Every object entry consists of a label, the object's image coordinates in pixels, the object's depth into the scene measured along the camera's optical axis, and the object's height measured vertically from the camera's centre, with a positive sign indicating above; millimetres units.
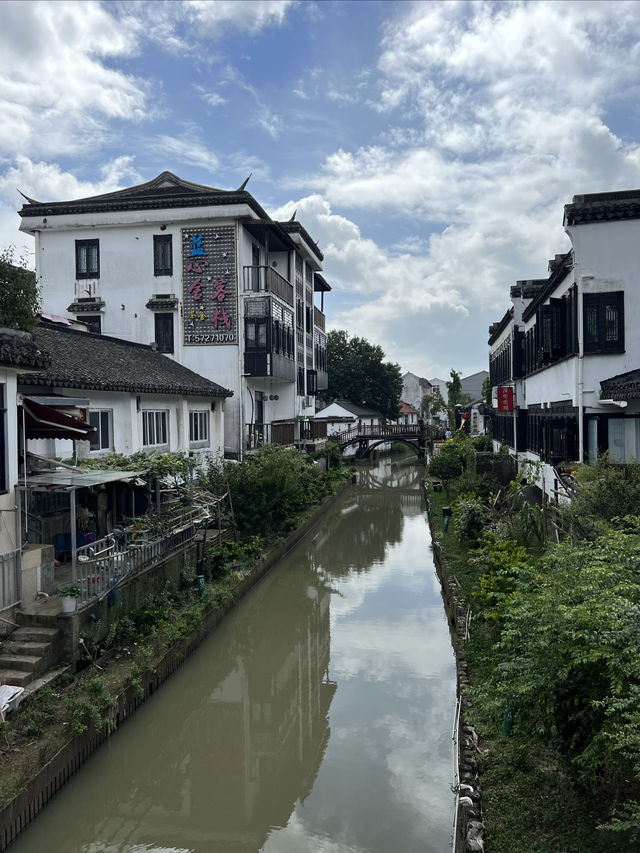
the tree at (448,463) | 30734 -1769
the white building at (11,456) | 9664 -378
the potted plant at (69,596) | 9586 -2428
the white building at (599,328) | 15523 +2384
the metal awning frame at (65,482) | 9898 -834
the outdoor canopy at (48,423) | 11266 +129
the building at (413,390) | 105500 +5853
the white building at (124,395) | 14922 +959
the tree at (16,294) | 11086 +2341
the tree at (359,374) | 64625 +5216
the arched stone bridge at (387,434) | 48406 -579
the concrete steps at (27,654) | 8844 -3118
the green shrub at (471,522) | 18625 -2730
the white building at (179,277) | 26734 +6391
